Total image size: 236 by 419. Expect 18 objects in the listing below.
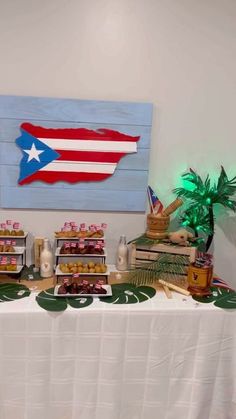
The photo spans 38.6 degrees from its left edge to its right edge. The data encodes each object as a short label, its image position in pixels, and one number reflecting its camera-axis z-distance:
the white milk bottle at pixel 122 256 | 1.80
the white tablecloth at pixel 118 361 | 1.40
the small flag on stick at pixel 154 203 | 1.76
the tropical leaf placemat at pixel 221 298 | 1.47
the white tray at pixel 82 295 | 1.47
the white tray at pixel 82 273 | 1.57
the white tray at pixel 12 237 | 1.71
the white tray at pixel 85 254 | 1.65
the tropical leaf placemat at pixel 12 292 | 1.47
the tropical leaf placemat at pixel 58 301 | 1.40
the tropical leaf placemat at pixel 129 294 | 1.48
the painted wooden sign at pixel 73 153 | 1.74
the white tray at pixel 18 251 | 1.64
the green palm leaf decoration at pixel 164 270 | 1.67
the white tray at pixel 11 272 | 1.60
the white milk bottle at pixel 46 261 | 1.69
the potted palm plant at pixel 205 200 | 1.74
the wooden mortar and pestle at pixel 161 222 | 1.72
